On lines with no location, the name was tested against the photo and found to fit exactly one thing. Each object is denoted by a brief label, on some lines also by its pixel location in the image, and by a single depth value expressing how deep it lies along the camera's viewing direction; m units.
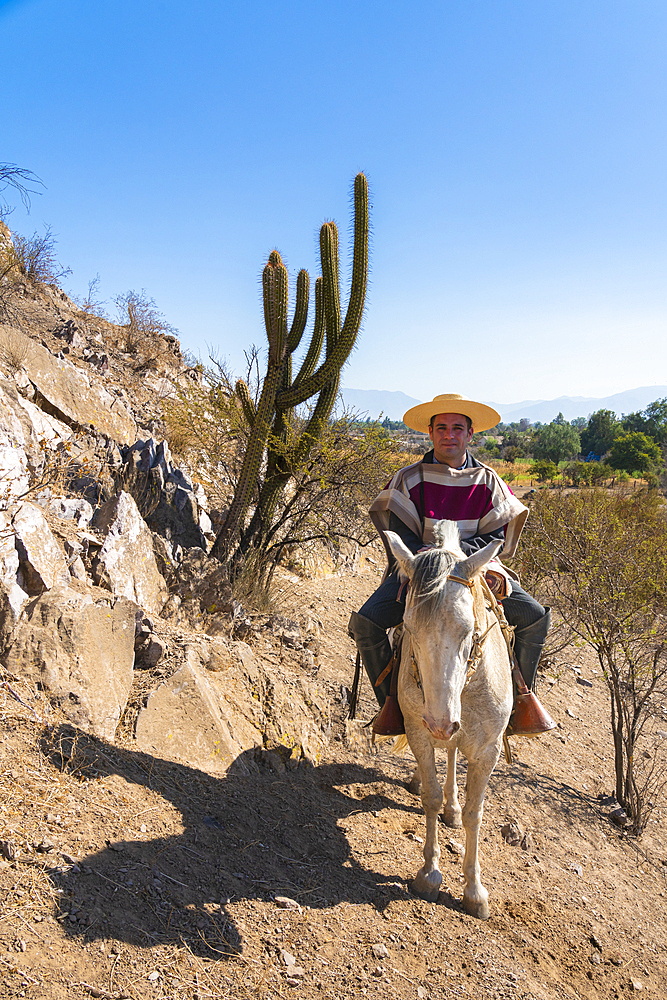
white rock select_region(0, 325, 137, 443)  6.61
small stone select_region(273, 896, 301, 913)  3.08
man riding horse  3.93
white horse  2.61
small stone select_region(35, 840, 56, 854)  2.63
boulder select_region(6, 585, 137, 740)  3.44
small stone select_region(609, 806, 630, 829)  5.18
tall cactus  6.34
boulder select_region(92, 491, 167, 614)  4.51
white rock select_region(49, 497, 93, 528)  4.64
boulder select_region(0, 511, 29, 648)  3.40
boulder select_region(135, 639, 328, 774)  3.88
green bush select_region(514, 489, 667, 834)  5.48
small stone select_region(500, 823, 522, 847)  4.38
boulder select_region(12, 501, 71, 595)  3.73
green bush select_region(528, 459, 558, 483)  36.34
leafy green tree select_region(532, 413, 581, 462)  56.84
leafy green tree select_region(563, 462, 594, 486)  29.02
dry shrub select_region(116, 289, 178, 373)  11.84
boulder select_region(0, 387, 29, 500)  4.22
